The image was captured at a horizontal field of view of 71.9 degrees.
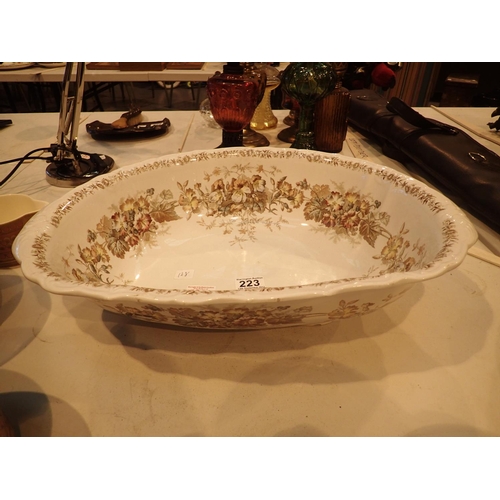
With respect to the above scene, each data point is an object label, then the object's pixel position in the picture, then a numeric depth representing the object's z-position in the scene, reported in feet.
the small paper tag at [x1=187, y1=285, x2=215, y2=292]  1.71
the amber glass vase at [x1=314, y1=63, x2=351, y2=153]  2.79
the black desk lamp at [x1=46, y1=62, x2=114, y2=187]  2.35
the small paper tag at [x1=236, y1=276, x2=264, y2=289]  1.74
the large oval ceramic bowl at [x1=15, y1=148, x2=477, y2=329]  1.10
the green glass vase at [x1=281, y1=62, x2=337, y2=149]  2.61
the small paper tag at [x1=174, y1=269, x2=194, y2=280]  1.78
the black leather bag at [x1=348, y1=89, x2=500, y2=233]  2.14
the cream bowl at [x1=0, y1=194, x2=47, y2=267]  1.80
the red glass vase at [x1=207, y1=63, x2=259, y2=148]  2.49
